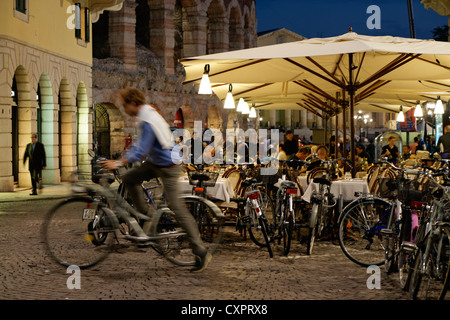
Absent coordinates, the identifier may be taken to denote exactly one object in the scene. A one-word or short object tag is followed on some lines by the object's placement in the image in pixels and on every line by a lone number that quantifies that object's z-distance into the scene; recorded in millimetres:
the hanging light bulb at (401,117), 24484
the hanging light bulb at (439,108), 19859
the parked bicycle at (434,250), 6121
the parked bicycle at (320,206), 9461
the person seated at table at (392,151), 17906
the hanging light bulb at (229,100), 15742
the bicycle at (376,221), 7839
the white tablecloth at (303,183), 11545
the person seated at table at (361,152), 19064
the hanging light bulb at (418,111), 21062
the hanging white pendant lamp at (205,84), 11878
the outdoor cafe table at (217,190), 10883
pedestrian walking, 18953
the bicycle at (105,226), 7746
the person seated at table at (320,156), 12180
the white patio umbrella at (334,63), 10125
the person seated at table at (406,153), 19719
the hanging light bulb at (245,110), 21306
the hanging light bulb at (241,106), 20309
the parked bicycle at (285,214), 9336
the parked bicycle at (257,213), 9211
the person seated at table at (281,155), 15562
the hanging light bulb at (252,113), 25672
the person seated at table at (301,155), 14734
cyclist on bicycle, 7520
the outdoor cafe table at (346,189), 10672
